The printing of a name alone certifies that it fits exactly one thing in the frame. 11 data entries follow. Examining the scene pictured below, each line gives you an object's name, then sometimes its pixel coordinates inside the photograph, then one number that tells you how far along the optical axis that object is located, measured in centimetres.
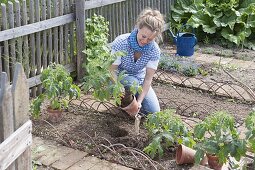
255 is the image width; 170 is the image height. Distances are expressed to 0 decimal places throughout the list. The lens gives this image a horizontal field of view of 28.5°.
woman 502
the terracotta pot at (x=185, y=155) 417
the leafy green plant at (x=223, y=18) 850
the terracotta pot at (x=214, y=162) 403
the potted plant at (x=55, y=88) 488
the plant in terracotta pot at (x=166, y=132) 418
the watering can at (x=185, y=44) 782
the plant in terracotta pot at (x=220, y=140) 365
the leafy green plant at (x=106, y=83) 465
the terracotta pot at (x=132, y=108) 494
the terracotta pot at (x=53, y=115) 517
